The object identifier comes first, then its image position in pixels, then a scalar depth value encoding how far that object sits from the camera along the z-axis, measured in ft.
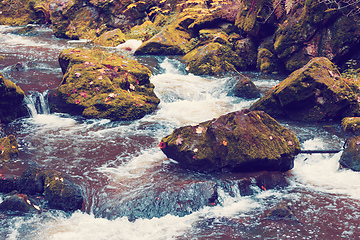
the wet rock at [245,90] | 33.04
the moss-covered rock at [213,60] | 40.91
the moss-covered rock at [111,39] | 55.57
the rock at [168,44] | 48.19
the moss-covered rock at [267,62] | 41.55
